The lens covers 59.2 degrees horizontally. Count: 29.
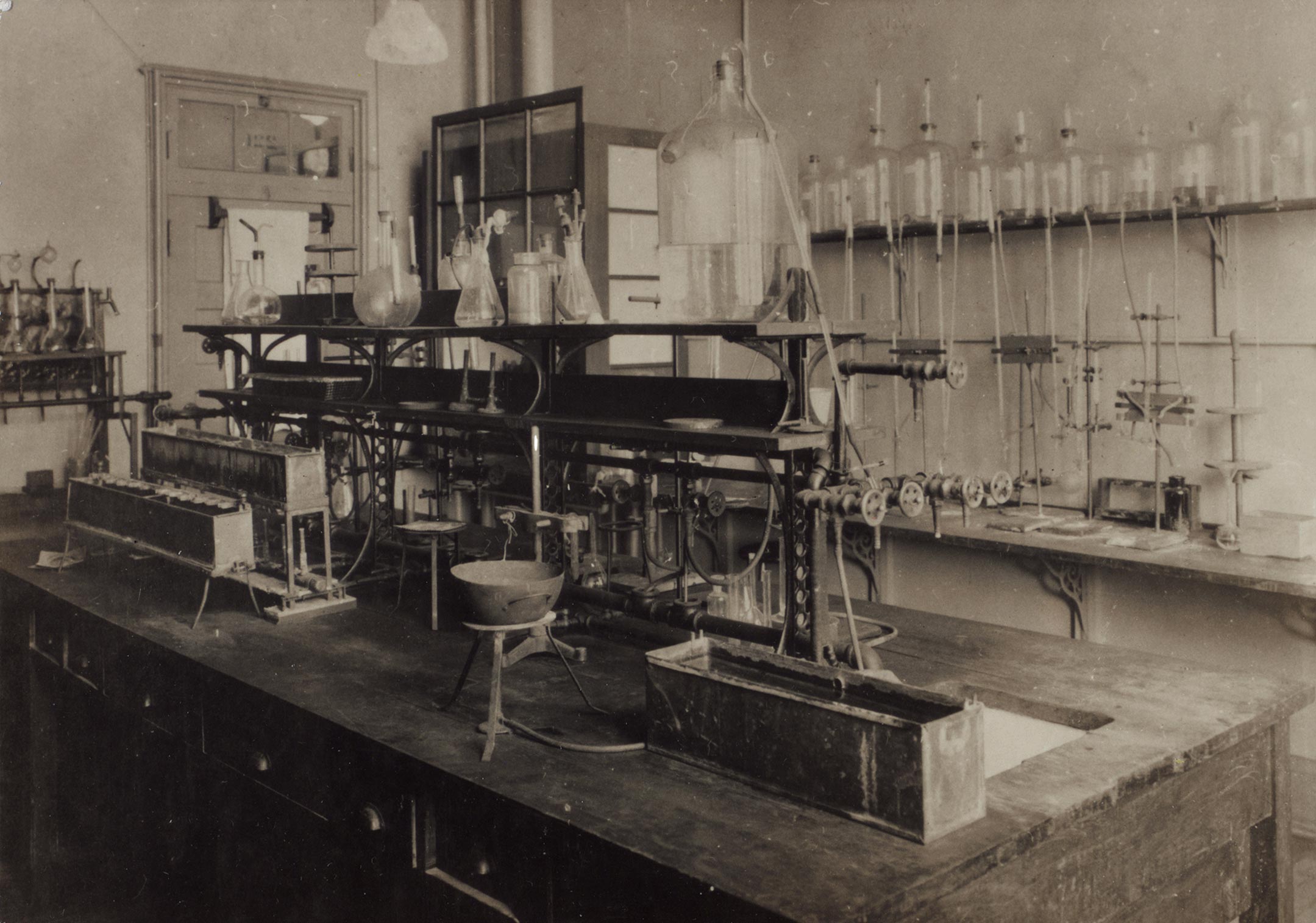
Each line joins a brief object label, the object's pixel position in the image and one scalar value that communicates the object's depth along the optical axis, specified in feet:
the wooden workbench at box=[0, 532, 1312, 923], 5.41
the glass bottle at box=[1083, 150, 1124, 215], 13.84
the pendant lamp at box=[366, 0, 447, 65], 12.79
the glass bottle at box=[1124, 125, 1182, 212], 13.30
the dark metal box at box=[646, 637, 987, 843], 5.43
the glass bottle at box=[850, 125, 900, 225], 16.02
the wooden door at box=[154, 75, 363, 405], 16.83
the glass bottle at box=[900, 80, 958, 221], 15.42
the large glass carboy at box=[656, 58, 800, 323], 10.07
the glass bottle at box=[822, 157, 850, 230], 16.28
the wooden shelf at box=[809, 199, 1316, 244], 11.96
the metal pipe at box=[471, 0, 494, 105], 19.75
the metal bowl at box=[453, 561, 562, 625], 7.16
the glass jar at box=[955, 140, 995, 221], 14.83
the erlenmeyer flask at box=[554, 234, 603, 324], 9.45
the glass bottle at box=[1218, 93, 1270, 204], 12.39
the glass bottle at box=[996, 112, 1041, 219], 14.37
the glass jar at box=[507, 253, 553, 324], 9.49
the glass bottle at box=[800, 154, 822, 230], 16.69
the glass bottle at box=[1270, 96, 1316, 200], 11.88
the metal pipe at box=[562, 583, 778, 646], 8.50
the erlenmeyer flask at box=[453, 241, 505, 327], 9.88
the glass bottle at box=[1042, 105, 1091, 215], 14.01
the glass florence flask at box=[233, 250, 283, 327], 12.32
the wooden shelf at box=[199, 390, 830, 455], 7.54
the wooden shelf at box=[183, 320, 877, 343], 7.53
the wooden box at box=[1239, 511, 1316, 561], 11.48
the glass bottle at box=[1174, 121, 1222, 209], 12.71
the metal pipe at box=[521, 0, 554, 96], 18.90
